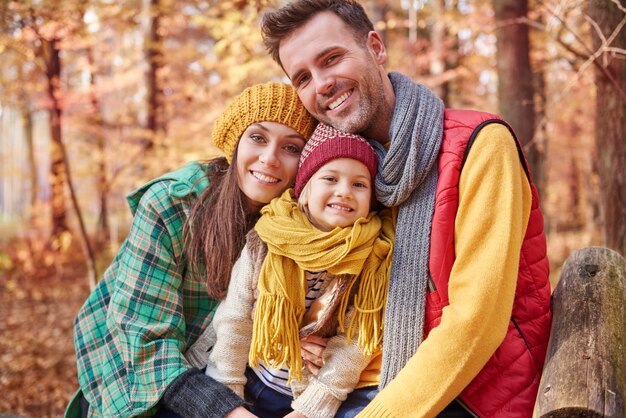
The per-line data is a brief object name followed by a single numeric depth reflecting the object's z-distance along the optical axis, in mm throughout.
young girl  2105
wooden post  1706
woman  2465
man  1889
